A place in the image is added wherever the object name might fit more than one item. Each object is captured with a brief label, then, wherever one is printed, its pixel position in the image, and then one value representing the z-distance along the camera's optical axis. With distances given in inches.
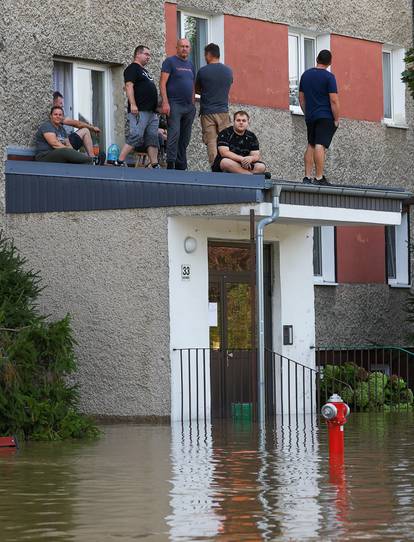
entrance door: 982.4
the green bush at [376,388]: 1067.9
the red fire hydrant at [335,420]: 567.8
